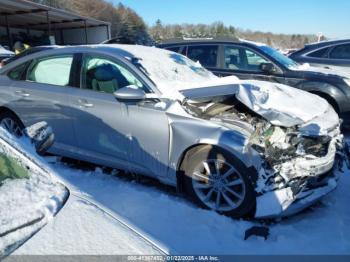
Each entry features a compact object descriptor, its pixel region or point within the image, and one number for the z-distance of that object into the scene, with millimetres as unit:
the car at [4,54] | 13937
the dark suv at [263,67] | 6227
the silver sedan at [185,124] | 3230
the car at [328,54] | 7879
